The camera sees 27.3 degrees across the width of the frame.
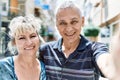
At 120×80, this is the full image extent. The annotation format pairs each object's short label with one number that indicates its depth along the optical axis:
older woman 1.46
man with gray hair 1.35
